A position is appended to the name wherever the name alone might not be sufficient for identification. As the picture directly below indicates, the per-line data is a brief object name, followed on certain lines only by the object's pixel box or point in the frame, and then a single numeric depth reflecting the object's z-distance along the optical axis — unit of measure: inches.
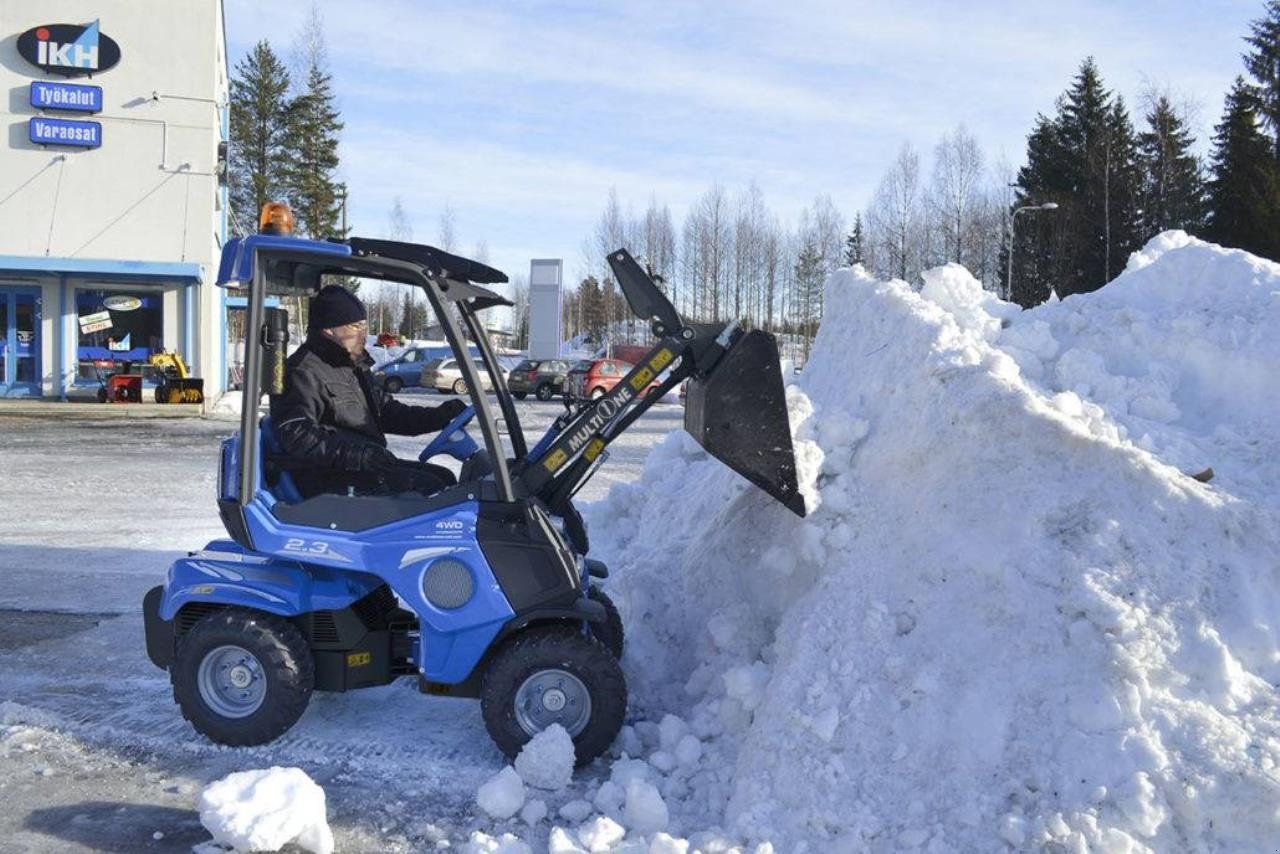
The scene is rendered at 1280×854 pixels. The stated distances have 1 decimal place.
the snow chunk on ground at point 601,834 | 150.9
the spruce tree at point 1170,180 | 1544.0
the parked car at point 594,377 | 1189.7
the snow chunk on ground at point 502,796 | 164.1
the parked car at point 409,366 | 1369.3
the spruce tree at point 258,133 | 1881.2
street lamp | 1457.9
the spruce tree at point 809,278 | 2393.0
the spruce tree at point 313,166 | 1892.2
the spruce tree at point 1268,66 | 1606.8
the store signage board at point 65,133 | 913.9
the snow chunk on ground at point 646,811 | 157.2
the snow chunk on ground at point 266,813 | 151.3
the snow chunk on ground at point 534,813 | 162.2
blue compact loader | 180.1
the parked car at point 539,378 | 1284.4
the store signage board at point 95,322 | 945.5
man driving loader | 191.3
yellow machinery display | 908.6
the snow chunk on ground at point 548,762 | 170.2
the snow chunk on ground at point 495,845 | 149.3
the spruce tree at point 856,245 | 2244.1
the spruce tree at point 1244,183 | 1457.9
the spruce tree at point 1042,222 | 1708.9
